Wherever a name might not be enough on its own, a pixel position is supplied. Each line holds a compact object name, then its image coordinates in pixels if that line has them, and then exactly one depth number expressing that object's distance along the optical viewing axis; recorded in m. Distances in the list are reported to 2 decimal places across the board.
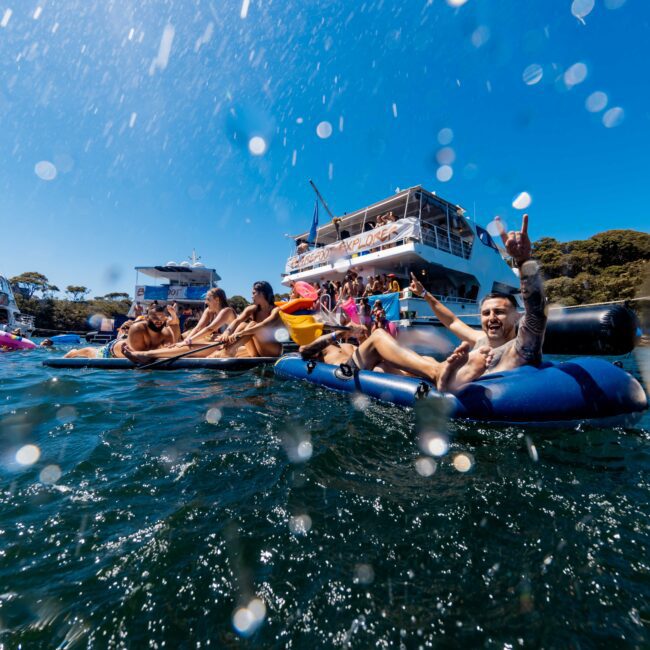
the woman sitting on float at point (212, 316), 6.59
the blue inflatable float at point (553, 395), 2.64
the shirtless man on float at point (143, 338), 6.01
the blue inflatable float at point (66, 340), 17.47
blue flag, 17.61
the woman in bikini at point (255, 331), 5.83
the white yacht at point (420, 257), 12.71
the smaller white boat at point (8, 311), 19.59
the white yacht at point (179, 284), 22.73
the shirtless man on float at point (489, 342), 2.45
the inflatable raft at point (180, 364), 5.61
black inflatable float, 3.65
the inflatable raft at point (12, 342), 11.29
